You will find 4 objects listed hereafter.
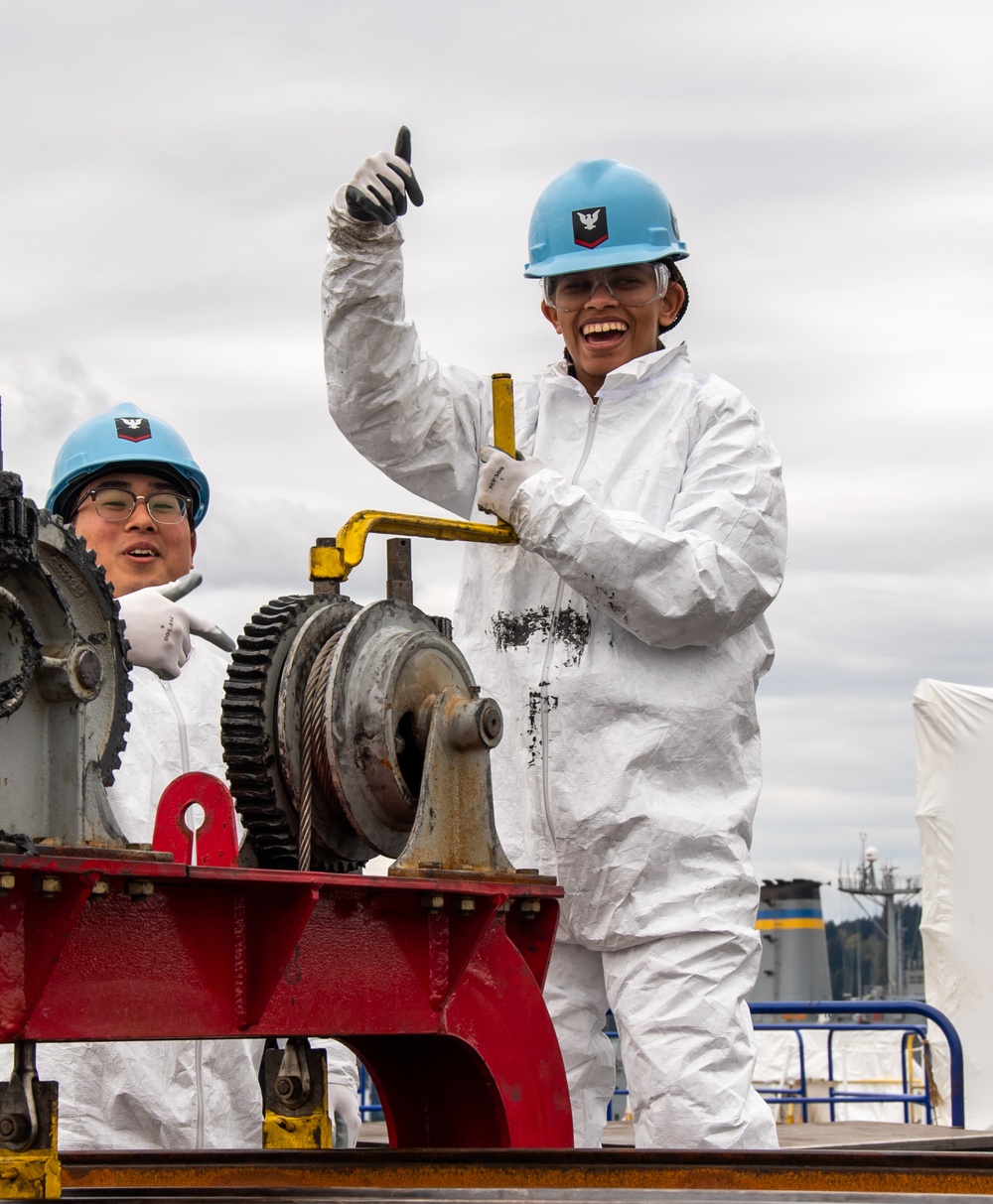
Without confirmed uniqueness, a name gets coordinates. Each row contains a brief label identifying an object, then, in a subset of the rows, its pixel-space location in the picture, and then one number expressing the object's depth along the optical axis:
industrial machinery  2.63
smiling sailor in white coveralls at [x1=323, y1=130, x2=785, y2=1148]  3.93
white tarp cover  10.81
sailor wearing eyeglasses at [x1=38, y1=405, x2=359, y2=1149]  4.52
